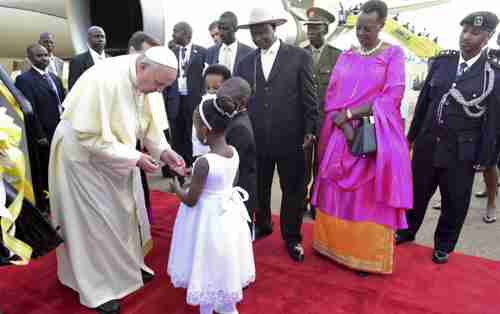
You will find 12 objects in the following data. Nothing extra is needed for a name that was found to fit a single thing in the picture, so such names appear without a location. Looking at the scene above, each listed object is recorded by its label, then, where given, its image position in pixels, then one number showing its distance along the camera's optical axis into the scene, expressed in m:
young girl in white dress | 2.10
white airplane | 6.09
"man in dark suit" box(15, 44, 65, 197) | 4.26
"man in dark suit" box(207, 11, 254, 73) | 4.63
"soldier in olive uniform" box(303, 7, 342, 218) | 4.11
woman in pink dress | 2.81
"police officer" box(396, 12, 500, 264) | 2.95
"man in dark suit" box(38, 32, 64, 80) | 5.12
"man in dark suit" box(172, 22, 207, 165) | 4.88
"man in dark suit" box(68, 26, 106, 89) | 4.51
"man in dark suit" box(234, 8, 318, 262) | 3.08
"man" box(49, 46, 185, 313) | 2.22
